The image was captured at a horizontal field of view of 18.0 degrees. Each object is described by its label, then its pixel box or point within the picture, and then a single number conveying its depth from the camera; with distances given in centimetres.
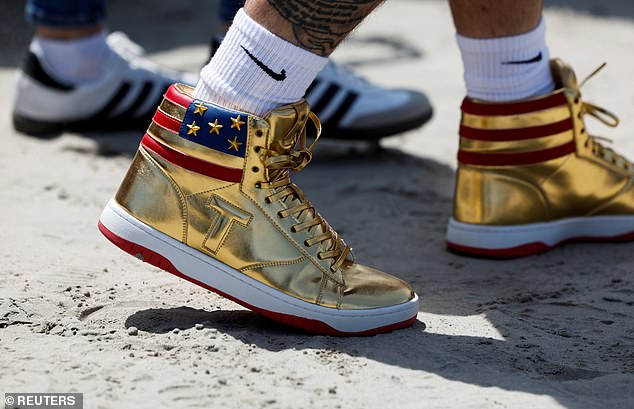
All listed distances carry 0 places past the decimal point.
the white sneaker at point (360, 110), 237
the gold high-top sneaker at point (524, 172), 202
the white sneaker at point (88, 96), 245
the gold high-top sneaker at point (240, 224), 177
